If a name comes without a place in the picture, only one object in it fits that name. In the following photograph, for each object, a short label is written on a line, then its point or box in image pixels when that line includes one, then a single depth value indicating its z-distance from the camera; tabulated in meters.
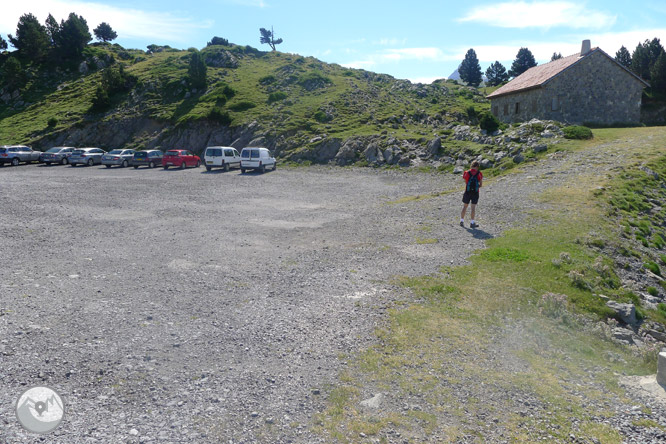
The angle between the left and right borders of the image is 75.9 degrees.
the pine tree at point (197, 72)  65.53
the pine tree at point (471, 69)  95.19
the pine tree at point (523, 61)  92.74
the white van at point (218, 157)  37.88
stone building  42.16
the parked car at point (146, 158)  42.22
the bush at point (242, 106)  56.57
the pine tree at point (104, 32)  105.88
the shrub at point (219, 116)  52.97
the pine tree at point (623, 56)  76.07
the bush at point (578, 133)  31.67
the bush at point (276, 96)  58.34
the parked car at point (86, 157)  43.74
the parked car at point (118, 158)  42.91
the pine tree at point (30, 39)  81.69
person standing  15.17
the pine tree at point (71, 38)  83.44
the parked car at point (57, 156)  44.41
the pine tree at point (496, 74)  94.25
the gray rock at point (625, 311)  8.98
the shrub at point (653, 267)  12.22
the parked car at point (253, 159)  36.62
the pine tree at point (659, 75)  62.40
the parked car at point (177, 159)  40.19
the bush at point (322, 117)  50.50
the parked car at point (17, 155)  42.81
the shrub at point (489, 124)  37.62
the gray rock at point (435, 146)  36.22
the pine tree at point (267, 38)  118.75
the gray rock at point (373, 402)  5.53
